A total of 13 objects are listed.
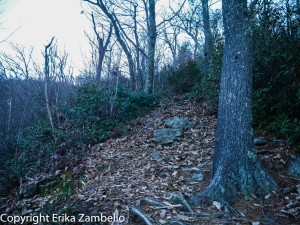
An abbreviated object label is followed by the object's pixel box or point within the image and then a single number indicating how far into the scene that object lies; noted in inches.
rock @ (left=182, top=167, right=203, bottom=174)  171.7
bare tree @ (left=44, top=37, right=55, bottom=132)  320.5
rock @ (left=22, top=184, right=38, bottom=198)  186.7
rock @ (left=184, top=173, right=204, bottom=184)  159.9
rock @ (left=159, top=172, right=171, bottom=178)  176.2
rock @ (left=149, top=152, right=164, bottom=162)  211.2
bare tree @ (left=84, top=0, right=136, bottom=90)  497.7
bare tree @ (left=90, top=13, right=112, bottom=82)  595.5
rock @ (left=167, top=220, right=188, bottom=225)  111.2
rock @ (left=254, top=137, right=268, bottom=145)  191.5
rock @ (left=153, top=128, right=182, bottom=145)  247.3
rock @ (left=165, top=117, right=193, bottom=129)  272.8
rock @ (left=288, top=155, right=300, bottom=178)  150.6
